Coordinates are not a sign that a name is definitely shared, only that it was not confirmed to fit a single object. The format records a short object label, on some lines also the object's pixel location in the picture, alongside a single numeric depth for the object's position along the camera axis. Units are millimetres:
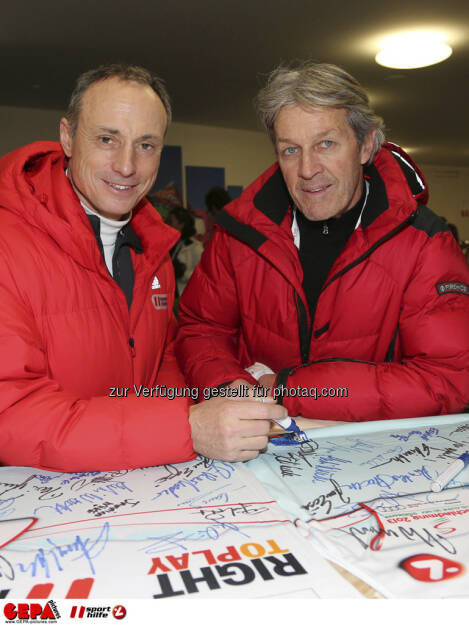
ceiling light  4727
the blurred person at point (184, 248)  4148
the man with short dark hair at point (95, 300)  995
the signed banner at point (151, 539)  658
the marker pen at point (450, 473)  909
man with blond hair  1338
